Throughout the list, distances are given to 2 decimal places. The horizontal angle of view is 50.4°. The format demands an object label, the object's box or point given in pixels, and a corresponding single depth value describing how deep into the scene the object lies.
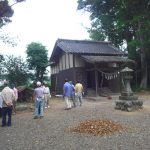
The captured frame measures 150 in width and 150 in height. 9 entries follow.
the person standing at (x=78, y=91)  10.22
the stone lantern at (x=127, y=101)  8.97
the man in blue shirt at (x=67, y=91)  9.54
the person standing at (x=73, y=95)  9.72
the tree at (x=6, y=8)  8.31
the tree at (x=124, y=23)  15.99
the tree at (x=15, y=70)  15.40
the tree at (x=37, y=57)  17.73
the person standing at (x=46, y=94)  9.61
